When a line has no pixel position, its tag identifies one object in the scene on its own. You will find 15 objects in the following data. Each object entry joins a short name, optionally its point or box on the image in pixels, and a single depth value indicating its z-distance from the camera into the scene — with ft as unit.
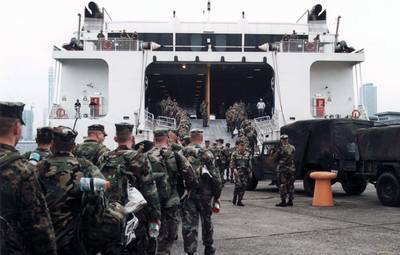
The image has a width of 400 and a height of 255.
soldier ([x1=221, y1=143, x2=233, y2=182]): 60.18
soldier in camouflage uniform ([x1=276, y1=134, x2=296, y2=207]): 36.78
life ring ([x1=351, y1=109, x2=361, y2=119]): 69.67
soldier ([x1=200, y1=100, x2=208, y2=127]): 79.46
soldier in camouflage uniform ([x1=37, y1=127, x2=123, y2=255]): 10.36
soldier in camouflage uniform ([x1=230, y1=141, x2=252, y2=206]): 37.88
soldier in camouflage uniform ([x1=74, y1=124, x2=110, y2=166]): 18.74
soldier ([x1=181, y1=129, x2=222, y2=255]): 19.99
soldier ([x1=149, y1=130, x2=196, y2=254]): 17.95
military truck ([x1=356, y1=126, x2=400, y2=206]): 35.48
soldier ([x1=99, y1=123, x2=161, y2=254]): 14.44
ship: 67.77
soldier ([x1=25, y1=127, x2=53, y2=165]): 14.03
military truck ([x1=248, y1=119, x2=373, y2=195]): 41.68
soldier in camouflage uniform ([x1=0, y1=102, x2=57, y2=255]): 8.42
